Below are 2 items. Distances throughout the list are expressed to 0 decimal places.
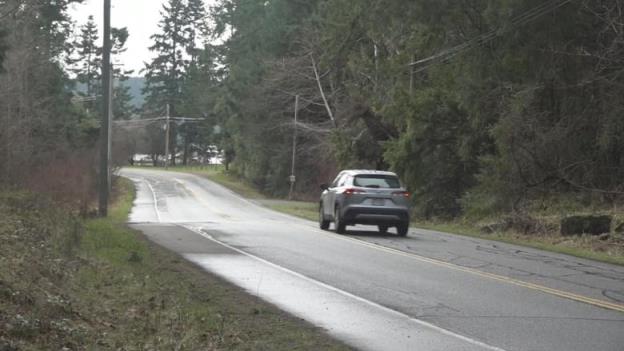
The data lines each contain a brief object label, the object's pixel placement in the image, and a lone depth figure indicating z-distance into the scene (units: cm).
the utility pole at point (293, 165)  6331
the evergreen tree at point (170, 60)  11788
